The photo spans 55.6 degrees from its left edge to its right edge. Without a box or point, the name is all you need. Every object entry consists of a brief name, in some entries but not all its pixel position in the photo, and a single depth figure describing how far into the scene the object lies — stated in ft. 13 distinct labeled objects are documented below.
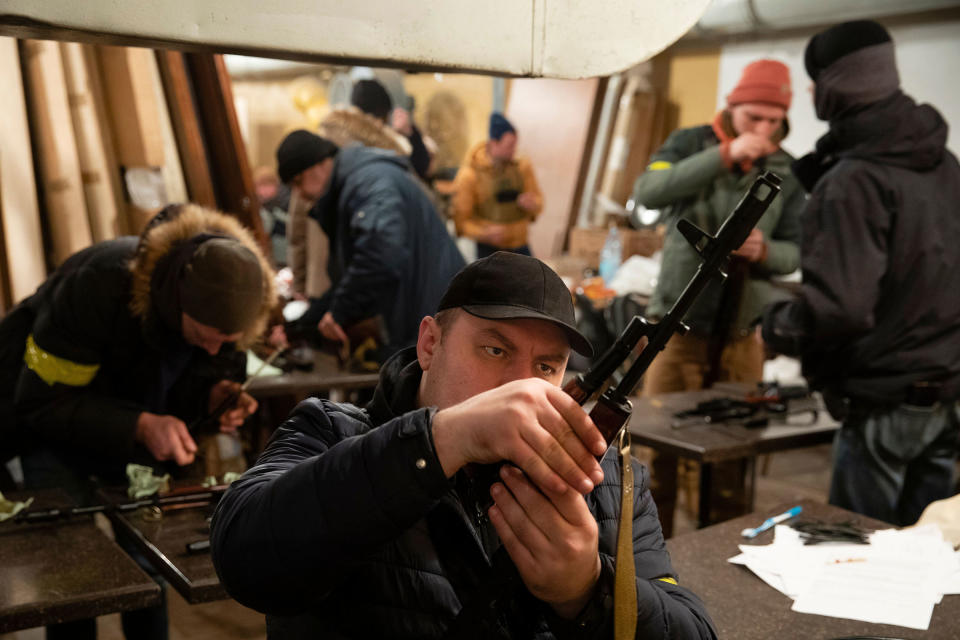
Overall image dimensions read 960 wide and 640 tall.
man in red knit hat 13.05
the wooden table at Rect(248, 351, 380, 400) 12.21
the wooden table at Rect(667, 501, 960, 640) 5.74
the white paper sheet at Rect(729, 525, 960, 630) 6.05
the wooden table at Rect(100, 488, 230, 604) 6.39
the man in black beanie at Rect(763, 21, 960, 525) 9.35
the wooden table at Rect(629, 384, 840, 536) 9.65
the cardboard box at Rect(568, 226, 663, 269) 22.65
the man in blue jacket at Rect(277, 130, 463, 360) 13.39
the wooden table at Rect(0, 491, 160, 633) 5.92
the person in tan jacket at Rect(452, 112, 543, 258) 23.24
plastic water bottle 21.63
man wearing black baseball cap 3.66
